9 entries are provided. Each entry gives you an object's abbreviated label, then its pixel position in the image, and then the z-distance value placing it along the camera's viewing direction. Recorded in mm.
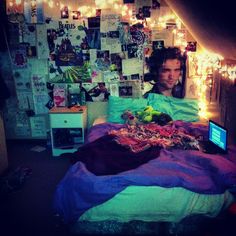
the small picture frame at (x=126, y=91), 4094
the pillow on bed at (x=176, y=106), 3719
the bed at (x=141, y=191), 2104
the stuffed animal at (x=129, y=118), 3464
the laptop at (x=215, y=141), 2484
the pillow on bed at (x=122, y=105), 3760
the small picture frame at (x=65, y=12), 3873
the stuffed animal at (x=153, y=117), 3419
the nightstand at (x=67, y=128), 3766
